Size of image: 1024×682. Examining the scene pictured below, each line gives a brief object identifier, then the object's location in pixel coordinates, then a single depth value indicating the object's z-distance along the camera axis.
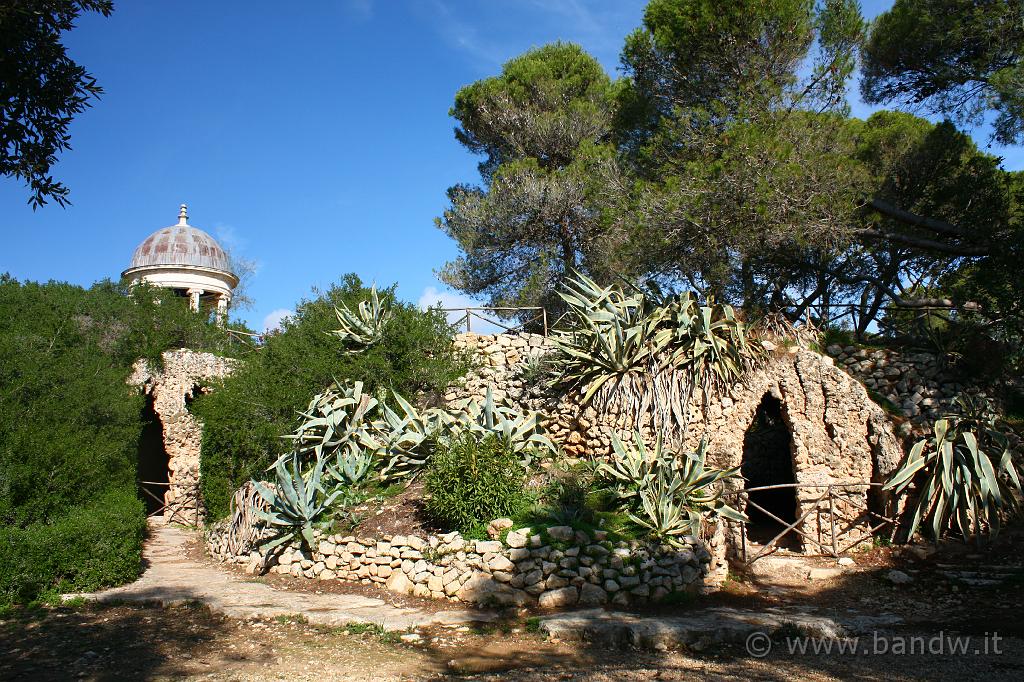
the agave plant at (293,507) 9.96
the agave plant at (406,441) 11.29
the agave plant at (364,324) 14.16
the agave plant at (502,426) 10.75
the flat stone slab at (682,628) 7.29
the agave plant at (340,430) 11.57
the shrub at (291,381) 13.17
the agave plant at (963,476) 10.11
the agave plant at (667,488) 9.48
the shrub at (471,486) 9.54
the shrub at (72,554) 8.20
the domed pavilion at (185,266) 23.22
